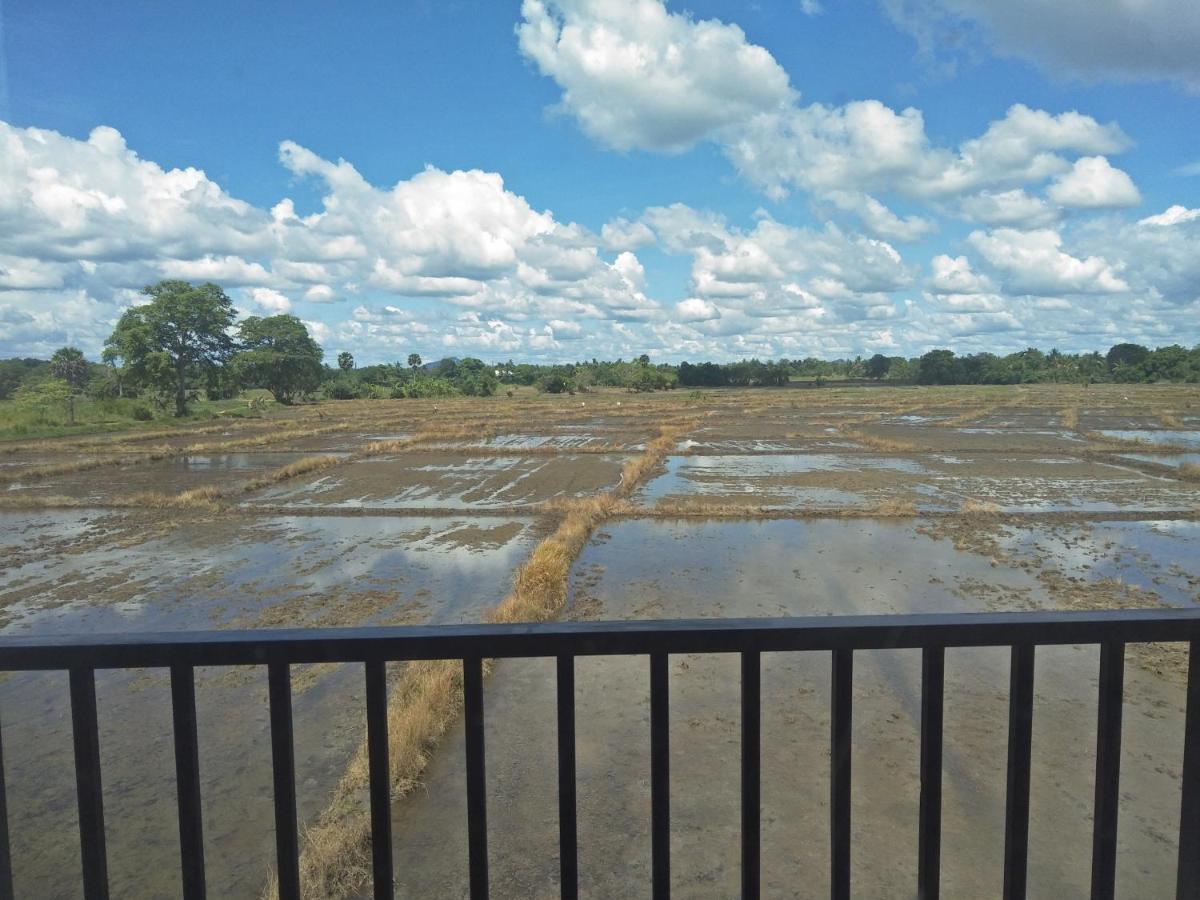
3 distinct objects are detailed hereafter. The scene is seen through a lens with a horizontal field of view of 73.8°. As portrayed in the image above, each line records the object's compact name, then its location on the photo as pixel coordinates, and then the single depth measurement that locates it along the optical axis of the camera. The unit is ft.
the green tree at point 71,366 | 189.34
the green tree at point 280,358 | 251.80
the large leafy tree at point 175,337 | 176.76
